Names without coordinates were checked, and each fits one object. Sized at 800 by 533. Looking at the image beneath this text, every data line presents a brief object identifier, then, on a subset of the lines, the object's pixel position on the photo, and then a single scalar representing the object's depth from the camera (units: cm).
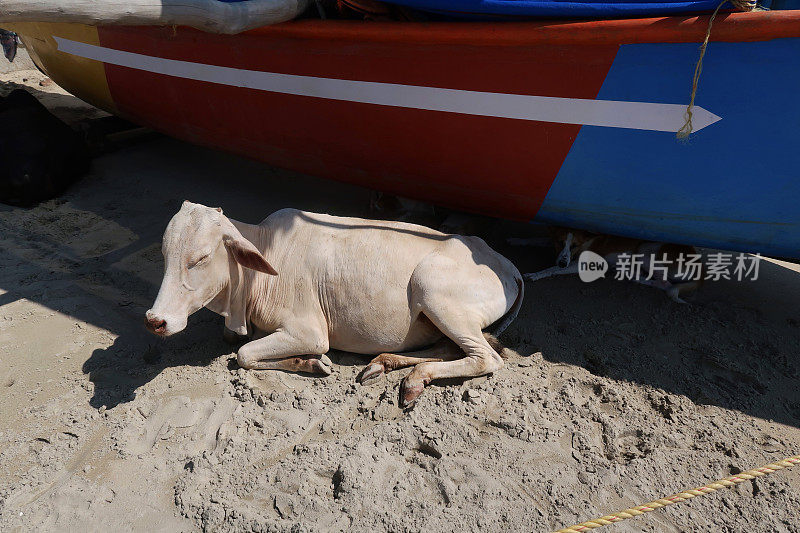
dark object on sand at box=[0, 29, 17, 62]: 716
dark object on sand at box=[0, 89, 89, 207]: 507
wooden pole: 308
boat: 325
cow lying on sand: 331
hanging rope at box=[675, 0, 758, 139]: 301
